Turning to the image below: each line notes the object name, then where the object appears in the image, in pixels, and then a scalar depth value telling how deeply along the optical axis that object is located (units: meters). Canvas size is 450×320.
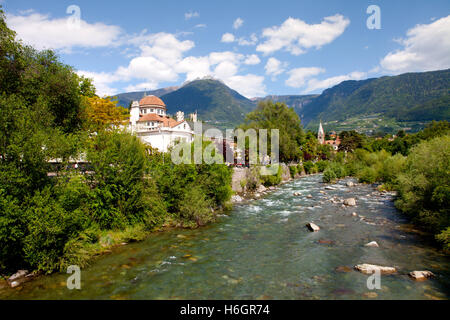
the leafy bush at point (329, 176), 46.38
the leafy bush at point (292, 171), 56.59
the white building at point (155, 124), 49.59
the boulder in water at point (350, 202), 24.71
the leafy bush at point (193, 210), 18.59
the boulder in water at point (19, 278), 9.95
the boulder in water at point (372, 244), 13.79
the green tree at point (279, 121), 60.00
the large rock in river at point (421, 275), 10.04
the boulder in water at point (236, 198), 28.34
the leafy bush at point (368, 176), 42.93
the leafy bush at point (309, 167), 67.12
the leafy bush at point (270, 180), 40.59
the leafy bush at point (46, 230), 10.34
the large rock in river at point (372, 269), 10.73
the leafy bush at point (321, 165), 72.50
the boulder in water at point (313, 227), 17.10
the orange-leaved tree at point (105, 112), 36.33
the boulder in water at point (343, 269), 11.04
